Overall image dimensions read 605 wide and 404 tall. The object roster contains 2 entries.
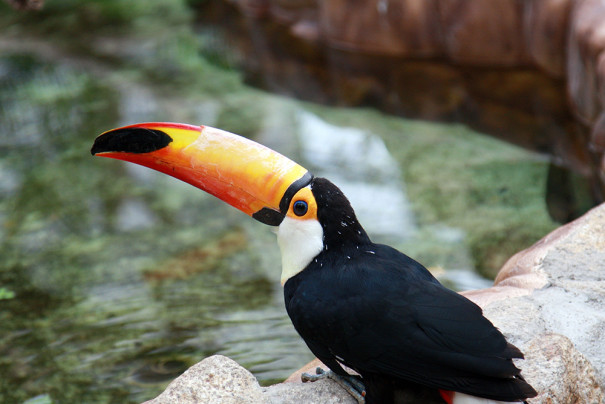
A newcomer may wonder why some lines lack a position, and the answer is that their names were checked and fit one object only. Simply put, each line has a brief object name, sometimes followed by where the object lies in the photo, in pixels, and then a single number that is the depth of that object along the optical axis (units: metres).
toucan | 3.98
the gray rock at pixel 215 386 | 4.28
